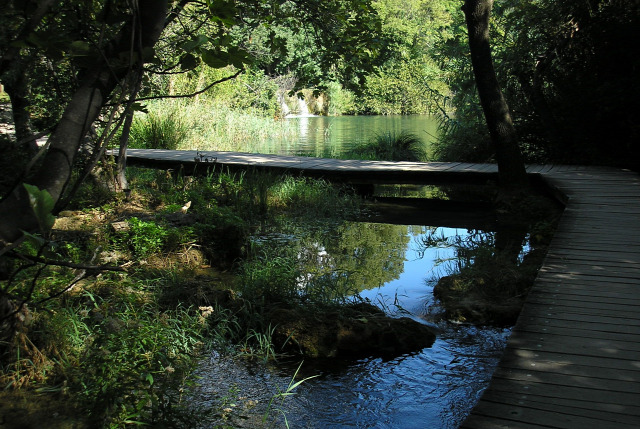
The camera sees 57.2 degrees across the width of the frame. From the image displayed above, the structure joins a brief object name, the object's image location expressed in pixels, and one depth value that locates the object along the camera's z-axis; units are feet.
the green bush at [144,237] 18.56
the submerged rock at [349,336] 13.56
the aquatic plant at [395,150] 45.01
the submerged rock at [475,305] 15.17
